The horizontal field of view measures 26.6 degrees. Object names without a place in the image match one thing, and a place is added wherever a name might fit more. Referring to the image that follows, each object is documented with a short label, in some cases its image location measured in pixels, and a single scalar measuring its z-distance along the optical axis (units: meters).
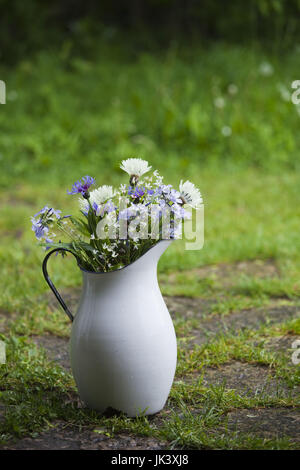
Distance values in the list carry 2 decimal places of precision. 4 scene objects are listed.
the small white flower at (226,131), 6.20
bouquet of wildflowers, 2.20
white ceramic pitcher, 2.15
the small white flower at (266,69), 6.92
